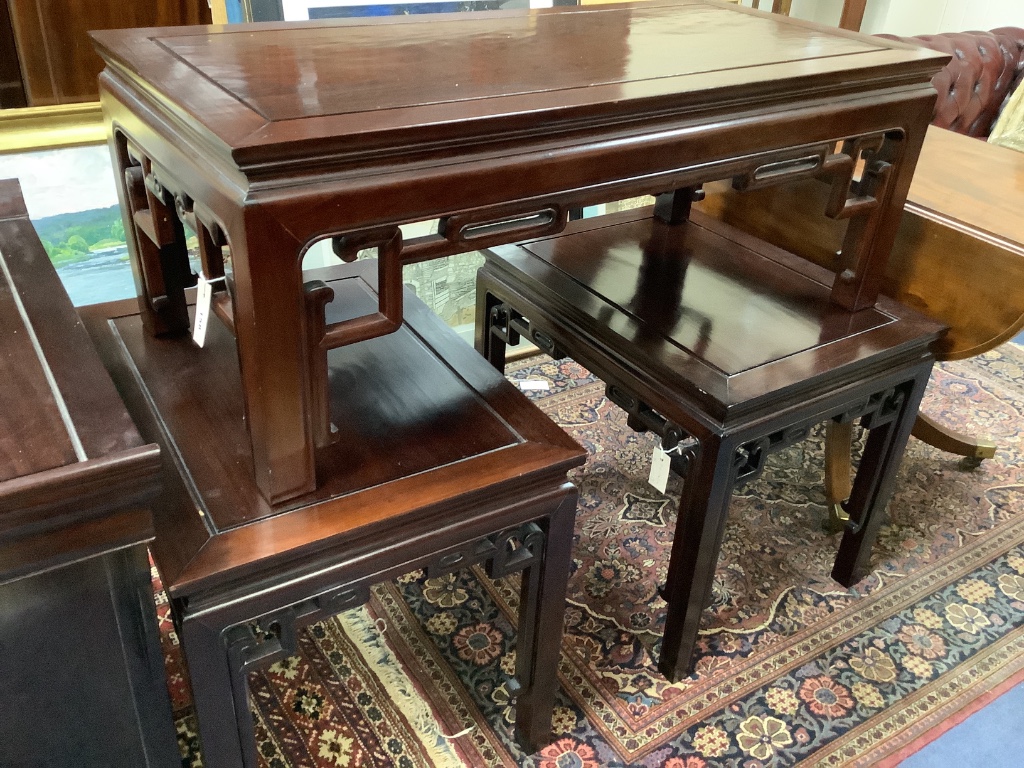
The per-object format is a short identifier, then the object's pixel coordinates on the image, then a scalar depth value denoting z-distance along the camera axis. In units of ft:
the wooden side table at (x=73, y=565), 2.29
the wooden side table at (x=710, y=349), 4.16
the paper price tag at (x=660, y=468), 4.26
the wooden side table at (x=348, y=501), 2.97
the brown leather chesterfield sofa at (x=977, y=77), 9.63
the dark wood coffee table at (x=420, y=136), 2.66
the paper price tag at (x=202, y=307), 3.28
